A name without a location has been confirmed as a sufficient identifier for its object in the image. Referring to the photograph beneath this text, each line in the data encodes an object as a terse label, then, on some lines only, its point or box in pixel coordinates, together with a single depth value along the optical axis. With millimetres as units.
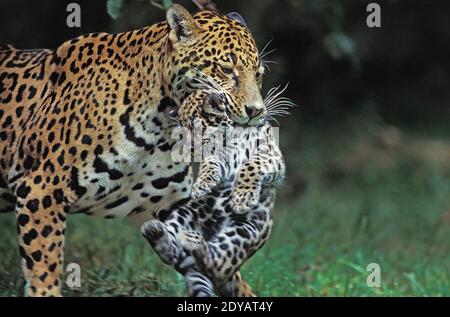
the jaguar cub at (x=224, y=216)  10711
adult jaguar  11102
